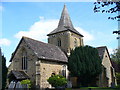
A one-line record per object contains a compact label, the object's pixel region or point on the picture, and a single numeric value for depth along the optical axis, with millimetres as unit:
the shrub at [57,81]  21189
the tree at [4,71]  14211
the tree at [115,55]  48794
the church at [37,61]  22016
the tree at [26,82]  20228
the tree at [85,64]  24281
